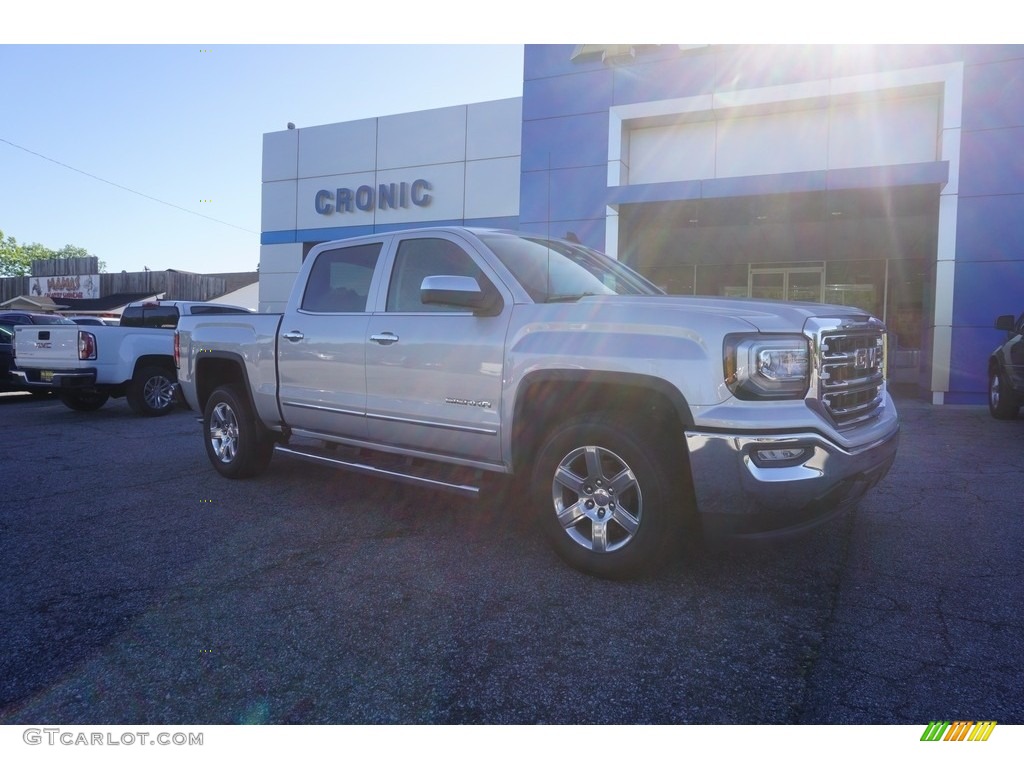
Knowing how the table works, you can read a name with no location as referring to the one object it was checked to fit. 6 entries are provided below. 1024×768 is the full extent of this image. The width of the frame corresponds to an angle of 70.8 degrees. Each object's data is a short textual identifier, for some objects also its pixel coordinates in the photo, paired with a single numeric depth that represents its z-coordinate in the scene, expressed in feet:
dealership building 40.63
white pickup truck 33.81
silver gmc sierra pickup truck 10.64
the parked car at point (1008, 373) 29.68
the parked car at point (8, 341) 44.78
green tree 305.12
